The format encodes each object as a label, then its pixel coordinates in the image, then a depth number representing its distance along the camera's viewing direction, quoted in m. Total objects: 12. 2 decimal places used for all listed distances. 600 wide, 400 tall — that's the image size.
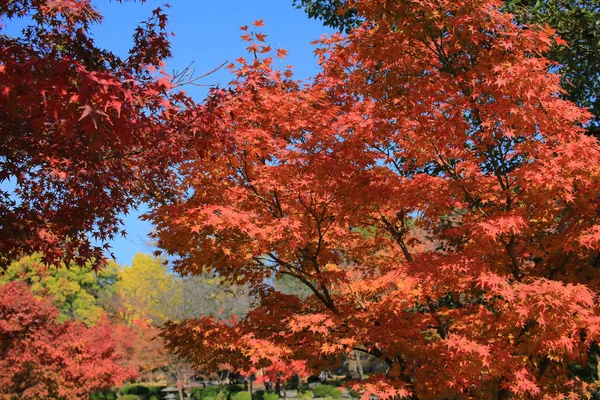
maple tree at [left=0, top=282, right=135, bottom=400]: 14.98
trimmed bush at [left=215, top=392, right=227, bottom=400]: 26.29
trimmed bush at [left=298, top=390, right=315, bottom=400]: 26.66
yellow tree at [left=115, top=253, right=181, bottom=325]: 31.56
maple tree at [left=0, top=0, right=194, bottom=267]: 3.49
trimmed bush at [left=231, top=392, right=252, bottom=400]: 24.89
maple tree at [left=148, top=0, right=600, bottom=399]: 5.10
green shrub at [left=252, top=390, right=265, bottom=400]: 26.03
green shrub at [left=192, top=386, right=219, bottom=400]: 27.05
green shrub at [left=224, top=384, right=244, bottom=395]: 28.43
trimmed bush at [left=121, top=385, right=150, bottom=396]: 33.53
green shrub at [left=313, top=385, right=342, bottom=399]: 26.37
